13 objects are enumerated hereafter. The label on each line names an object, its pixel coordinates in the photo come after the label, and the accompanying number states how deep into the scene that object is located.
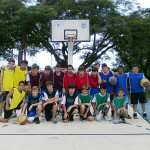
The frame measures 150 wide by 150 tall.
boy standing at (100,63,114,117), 5.70
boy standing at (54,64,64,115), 5.84
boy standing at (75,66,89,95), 5.62
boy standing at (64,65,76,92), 5.72
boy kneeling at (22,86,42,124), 4.95
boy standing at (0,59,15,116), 5.45
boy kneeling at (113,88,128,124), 4.98
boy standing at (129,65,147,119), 5.64
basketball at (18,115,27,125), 4.69
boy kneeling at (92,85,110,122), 5.36
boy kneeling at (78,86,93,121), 5.17
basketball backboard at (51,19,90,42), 10.88
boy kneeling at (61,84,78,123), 5.08
